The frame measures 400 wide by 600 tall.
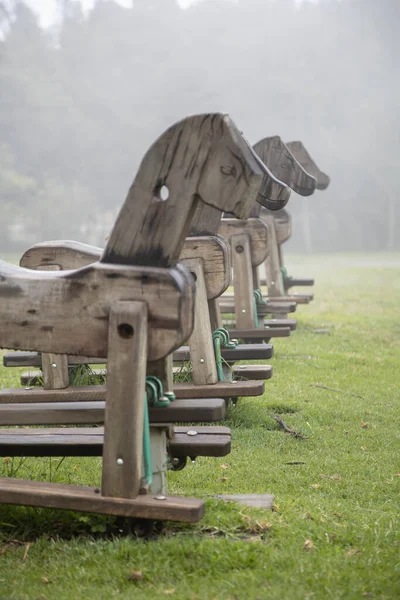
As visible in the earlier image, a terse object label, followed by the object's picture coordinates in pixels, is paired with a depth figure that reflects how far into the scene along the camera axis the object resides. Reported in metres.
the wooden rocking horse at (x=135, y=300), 6.91
